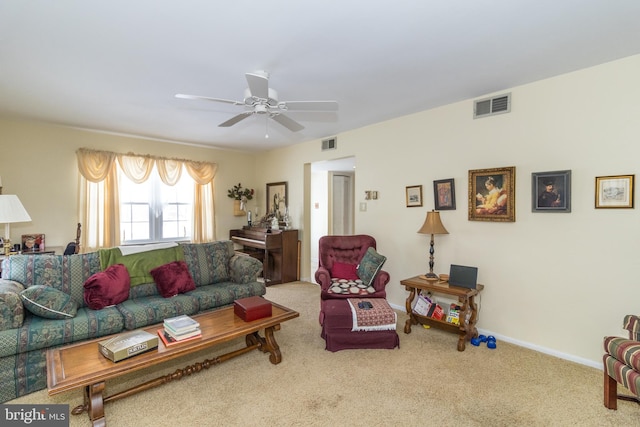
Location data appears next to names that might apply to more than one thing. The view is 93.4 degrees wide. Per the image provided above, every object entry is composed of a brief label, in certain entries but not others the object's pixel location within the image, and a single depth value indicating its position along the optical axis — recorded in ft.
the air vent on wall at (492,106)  10.11
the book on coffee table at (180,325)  7.24
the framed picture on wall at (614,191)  8.09
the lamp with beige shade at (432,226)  10.99
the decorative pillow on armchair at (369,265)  11.58
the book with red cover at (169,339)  6.98
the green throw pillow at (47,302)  7.72
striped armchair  5.91
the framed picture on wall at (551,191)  8.99
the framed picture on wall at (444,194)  11.52
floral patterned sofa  7.21
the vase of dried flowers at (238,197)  20.36
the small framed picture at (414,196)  12.55
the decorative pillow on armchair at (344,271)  12.50
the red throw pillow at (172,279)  10.22
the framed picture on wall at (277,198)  19.47
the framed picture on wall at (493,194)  10.05
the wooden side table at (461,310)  9.75
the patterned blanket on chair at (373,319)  9.51
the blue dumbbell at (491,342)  9.80
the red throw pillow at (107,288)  8.95
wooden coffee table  5.76
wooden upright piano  17.63
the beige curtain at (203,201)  18.63
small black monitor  10.06
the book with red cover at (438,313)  10.84
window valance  15.07
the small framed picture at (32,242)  13.50
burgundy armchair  12.98
